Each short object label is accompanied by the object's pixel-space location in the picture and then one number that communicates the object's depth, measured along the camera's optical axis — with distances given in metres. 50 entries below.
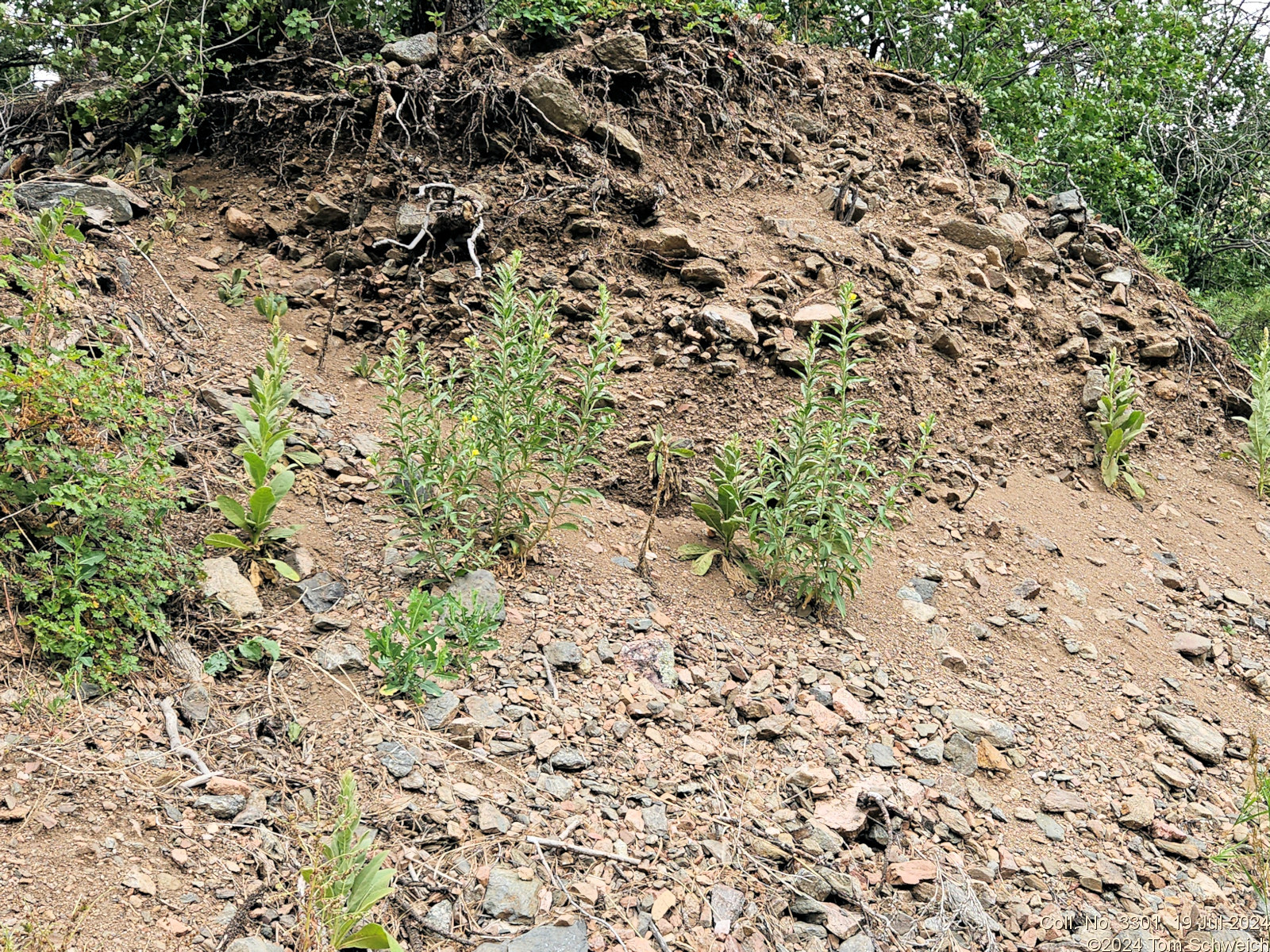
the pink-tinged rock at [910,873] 2.74
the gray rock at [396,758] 2.71
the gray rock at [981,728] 3.49
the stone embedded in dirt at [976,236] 6.46
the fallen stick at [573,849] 2.58
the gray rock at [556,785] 2.79
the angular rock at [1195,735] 3.70
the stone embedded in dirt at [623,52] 5.91
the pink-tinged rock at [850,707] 3.43
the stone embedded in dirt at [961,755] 3.33
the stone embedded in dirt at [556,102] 5.57
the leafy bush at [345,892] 2.13
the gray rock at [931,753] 3.32
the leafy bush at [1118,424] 5.68
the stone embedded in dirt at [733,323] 4.96
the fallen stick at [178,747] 2.54
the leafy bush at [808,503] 3.85
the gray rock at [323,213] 5.41
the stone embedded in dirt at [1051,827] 3.10
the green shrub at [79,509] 2.78
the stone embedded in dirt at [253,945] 2.08
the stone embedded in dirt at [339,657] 3.09
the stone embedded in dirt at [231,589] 3.18
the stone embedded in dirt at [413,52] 5.82
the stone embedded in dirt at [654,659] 3.41
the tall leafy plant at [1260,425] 6.26
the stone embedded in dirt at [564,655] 3.34
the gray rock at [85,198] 4.98
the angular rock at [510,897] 2.37
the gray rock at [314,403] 4.44
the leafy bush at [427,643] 3.01
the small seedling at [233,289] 5.00
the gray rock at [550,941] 2.28
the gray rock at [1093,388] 5.95
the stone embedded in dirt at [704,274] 5.21
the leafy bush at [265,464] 3.39
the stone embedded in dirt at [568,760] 2.90
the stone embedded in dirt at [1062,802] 3.23
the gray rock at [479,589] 3.45
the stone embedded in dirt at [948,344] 5.64
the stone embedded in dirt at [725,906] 2.47
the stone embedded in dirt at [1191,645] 4.40
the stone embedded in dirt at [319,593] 3.37
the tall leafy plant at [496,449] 3.60
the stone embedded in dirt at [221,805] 2.45
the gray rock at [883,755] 3.23
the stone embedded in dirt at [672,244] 5.32
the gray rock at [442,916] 2.30
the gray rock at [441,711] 2.92
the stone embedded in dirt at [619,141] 5.73
